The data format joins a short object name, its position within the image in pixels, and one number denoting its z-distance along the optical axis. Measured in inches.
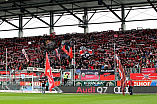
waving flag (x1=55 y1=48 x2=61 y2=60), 1685.0
